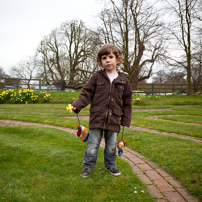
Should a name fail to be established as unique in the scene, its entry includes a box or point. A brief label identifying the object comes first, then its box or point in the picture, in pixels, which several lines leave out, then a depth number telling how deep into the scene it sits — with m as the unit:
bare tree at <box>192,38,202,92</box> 19.45
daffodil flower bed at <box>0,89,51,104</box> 14.36
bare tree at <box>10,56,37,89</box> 38.04
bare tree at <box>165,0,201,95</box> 19.20
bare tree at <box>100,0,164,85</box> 17.91
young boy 2.97
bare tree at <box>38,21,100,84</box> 28.84
